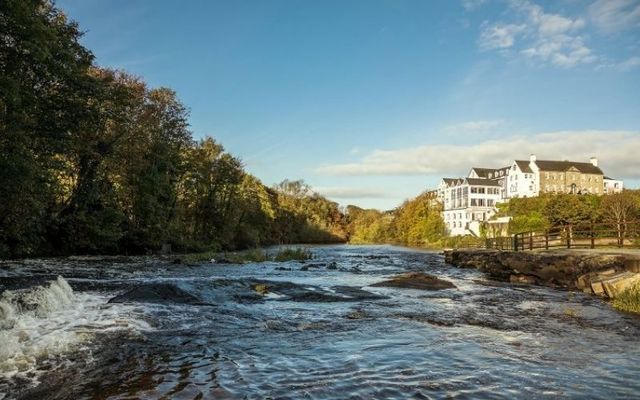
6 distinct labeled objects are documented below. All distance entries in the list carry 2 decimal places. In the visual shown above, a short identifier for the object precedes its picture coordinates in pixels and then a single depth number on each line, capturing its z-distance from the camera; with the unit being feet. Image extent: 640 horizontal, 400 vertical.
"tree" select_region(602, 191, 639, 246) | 233.62
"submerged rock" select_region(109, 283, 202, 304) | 41.50
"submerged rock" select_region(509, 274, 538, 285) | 74.72
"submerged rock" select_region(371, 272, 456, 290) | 60.44
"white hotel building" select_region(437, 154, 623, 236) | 369.09
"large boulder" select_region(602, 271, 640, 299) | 49.11
